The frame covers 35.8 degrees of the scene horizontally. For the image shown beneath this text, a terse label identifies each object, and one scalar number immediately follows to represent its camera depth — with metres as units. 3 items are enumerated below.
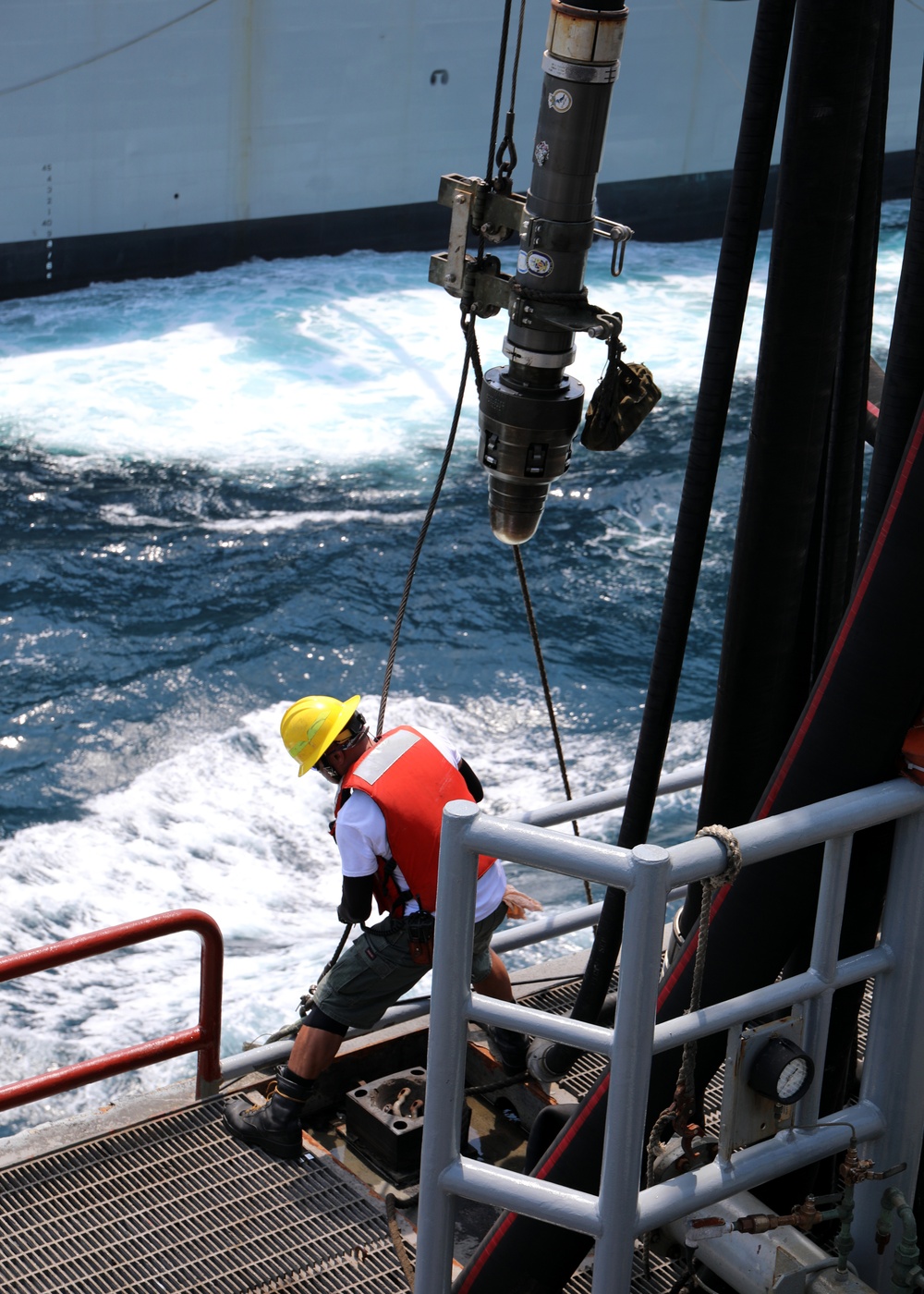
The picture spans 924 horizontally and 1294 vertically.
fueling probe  4.03
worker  4.36
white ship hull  21.58
